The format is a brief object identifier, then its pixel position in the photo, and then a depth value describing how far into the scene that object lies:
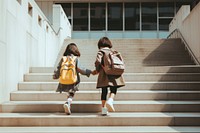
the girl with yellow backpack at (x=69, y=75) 5.72
